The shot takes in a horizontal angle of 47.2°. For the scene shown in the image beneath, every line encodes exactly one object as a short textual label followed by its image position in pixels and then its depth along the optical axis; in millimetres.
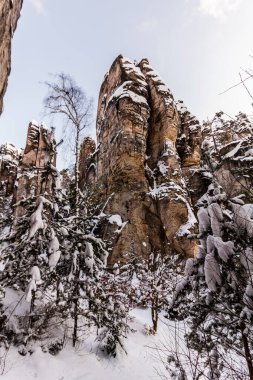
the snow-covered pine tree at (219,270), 3611
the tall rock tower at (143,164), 20141
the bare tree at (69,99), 12594
